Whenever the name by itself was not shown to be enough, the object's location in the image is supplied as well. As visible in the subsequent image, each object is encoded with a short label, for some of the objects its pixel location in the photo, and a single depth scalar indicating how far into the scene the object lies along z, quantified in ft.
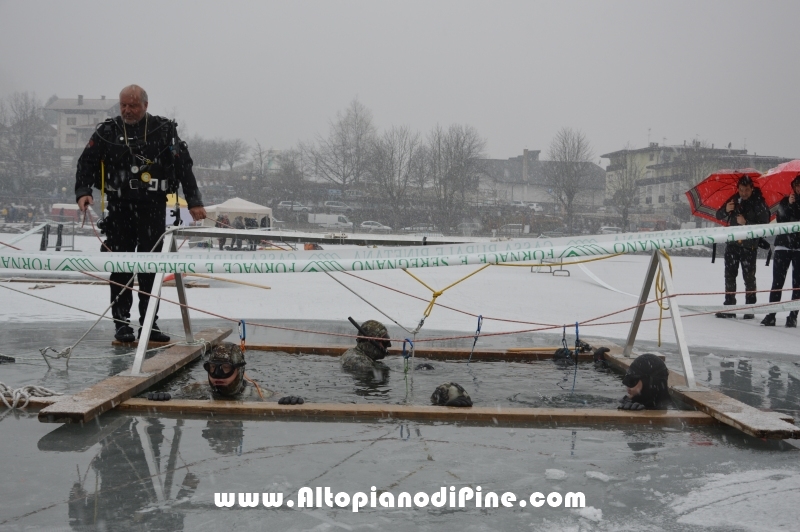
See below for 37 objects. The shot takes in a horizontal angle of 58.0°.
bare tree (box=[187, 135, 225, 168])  298.56
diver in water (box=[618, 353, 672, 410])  15.47
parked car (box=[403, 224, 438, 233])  184.81
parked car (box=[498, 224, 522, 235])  178.49
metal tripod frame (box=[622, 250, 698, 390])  15.43
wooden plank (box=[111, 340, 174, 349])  20.84
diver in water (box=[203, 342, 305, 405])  15.06
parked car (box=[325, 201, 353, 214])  207.10
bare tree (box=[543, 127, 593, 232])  217.56
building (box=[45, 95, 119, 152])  311.06
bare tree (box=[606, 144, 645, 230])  214.03
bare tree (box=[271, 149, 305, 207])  220.02
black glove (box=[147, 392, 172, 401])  14.49
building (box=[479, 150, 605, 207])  277.85
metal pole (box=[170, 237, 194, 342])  18.59
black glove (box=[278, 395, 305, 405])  14.05
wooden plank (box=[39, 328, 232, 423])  12.48
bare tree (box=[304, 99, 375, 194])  226.79
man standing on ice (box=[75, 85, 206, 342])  20.43
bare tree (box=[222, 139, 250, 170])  305.94
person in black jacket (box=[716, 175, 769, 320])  33.58
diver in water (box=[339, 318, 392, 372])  19.40
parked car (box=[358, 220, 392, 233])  177.78
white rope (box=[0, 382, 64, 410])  13.97
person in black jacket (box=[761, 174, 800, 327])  30.78
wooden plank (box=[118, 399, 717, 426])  13.66
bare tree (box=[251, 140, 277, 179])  254.68
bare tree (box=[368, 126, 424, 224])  216.95
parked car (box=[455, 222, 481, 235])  183.83
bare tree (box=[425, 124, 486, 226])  215.72
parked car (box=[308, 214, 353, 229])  189.26
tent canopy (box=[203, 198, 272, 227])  130.93
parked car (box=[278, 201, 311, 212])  207.41
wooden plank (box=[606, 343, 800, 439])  12.30
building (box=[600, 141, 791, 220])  221.87
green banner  14.07
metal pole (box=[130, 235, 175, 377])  15.74
